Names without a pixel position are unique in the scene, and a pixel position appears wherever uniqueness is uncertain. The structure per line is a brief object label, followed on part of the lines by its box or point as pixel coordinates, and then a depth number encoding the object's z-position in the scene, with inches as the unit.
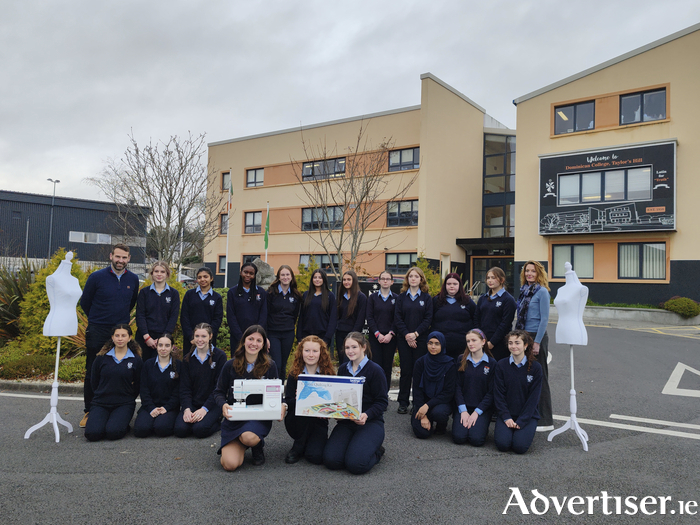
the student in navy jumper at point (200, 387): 210.7
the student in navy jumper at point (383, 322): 270.7
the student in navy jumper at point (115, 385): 210.1
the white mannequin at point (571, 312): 219.5
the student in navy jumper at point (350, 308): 279.0
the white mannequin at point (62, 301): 223.9
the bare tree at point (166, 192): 603.5
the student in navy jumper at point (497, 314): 243.1
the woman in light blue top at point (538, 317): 227.7
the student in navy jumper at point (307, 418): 186.5
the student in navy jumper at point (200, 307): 258.1
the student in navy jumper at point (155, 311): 248.1
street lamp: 1844.0
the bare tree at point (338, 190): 1075.4
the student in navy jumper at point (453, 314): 253.8
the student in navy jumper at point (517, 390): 203.8
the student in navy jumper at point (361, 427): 174.7
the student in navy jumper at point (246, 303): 266.2
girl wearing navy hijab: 216.7
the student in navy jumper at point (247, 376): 181.9
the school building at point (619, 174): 813.9
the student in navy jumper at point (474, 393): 208.7
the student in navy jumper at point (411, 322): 261.4
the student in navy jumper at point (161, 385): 216.8
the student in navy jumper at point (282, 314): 273.4
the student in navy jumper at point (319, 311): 275.7
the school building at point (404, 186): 1102.4
